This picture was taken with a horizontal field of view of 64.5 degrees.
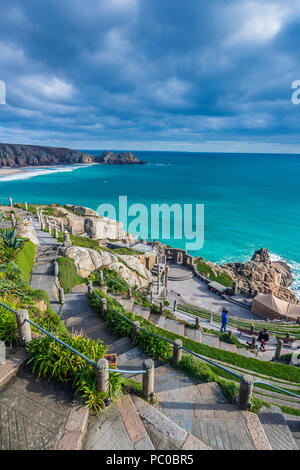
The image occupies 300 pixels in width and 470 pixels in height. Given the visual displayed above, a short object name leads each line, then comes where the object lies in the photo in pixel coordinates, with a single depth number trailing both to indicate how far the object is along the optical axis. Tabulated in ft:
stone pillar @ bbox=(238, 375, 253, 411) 17.87
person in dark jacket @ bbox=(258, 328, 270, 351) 49.49
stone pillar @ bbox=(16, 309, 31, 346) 18.69
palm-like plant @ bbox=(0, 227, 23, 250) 44.50
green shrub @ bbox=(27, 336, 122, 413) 15.93
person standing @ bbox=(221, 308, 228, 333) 52.49
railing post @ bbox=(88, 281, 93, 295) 40.45
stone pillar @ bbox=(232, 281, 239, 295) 84.76
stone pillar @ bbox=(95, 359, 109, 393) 15.57
